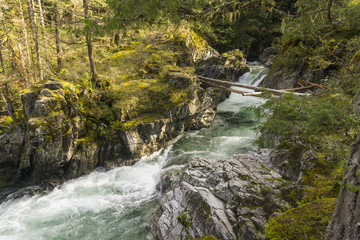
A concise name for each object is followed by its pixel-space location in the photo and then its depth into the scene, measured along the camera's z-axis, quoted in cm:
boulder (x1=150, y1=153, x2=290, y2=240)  473
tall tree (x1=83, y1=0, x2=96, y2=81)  1027
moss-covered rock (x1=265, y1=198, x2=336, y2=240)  313
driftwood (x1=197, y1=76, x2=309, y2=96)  892
